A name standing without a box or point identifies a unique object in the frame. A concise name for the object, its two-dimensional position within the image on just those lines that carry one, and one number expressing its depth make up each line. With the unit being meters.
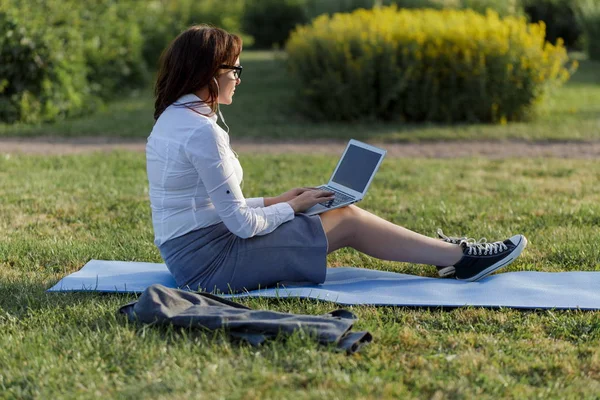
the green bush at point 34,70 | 11.13
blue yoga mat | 4.32
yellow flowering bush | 11.29
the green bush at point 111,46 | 13.17
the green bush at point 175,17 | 16.22
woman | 4.08
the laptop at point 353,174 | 4.55
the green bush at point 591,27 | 19.50
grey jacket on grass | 3.64
